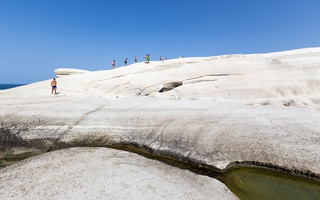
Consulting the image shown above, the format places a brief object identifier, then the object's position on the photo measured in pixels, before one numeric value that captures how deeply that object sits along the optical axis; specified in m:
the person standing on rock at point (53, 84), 15.26
